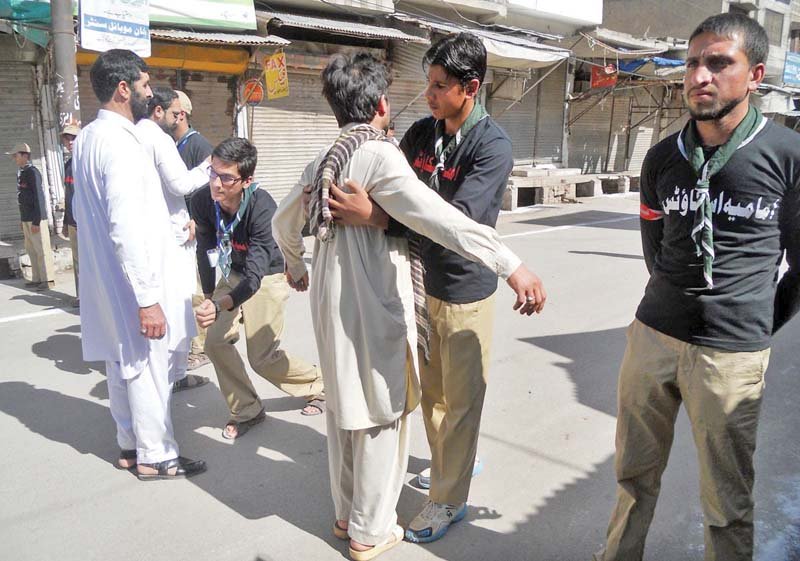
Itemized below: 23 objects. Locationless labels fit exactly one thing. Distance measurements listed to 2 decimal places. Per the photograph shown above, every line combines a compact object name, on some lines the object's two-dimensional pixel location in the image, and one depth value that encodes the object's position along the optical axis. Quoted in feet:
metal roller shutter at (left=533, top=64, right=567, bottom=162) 58.80
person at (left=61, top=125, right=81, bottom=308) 21.93
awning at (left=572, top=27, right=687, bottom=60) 53.52
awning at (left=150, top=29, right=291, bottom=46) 29.68
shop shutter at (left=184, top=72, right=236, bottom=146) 35.14
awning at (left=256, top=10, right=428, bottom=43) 34.01
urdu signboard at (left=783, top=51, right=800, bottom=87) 89.66
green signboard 29.94
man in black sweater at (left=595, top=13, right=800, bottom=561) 6.43
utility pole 22.02
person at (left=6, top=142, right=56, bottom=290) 23.68
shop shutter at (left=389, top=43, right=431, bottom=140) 44.65
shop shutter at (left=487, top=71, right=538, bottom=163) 52.54
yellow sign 32.81
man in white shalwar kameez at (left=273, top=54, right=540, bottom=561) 7.15
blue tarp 54.85
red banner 54.51
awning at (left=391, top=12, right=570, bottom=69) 41.70
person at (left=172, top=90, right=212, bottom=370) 15.62
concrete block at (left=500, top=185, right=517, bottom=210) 46.96
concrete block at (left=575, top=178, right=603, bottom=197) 56.85
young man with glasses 11.18
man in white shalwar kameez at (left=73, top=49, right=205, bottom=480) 9.44
